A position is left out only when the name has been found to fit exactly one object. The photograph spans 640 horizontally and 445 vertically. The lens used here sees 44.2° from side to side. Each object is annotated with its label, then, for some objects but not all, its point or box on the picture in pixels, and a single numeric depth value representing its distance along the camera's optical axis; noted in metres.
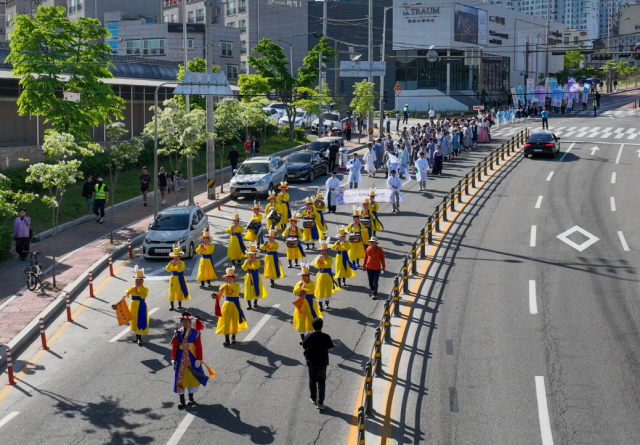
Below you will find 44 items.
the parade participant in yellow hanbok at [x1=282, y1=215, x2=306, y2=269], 22.00
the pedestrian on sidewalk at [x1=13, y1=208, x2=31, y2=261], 24.17
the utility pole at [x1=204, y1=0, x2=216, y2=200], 33.41
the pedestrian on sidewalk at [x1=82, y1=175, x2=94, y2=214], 30.67
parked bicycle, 21.25
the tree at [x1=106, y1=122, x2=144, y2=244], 29.80
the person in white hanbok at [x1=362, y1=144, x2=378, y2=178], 38.34
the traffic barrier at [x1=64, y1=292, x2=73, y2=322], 18.28
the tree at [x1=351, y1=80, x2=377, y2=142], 54.84
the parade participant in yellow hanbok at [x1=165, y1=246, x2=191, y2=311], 18.41
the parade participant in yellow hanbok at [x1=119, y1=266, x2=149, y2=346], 16.53
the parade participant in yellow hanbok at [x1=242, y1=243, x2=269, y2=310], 18.30
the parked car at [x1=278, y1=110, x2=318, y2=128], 58.16
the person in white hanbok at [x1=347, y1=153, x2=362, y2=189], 32.81
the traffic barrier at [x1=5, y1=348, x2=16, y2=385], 14.91
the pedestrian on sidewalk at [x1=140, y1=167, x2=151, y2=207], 32.53
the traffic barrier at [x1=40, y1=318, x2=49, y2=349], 16.39
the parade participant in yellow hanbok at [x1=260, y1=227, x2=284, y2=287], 20.33
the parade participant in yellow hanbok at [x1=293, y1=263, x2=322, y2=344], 15.51
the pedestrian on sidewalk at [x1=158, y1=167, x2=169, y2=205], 32.84
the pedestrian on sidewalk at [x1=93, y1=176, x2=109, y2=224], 29.11
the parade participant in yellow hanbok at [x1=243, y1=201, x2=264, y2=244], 23.36
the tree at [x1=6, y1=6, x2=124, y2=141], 29.72
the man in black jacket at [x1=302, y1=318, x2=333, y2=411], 12.62
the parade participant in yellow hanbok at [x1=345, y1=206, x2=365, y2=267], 21.33
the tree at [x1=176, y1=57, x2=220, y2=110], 43.92
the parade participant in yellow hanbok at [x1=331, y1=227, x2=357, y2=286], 19.83
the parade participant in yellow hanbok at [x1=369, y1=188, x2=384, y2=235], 24.34
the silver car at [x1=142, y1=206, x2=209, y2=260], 24.20
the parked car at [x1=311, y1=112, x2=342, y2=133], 58.12
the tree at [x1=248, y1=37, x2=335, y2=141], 51.47
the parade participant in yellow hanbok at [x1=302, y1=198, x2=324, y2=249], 23.98
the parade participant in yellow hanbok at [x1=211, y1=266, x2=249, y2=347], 15.91
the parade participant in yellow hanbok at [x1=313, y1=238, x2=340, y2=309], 17.94
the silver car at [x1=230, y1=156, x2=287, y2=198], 33.75
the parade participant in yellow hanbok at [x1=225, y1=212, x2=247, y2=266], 22.66
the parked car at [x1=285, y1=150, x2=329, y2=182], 37.66
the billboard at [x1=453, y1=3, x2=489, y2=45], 86.88
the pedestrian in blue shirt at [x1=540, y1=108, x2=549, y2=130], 52.22
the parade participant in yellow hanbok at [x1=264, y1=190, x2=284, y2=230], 24.61
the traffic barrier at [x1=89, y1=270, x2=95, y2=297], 20.80
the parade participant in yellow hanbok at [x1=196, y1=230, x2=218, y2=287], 20.36
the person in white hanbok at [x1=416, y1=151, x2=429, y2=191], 33.03
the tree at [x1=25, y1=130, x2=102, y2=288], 21.84
